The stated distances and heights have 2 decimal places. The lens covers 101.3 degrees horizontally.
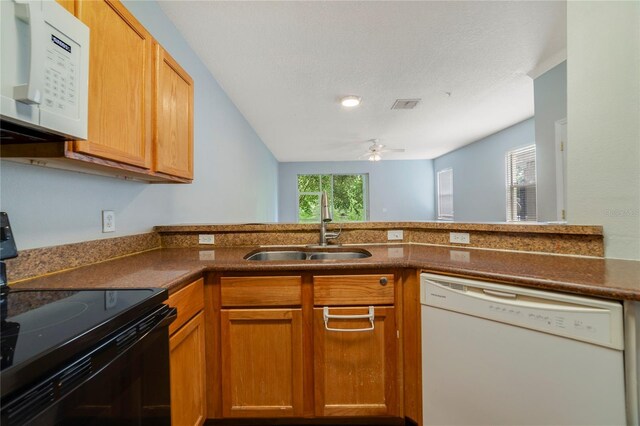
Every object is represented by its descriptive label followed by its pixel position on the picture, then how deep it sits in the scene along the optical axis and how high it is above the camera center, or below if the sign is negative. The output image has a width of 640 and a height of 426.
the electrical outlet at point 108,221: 1.34 -0.02
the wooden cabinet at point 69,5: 0.84 +0.69
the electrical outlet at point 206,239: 1.88 -0.16
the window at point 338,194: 7.70 +0.63
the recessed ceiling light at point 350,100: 3.09 +1.37
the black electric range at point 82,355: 0.46 -0.29
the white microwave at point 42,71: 0.63 +0.39
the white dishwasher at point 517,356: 0.82 -0.52
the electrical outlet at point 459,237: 1.68 -0.15
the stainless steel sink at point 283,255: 1.78 -0.27
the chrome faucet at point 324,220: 1.78 -0.03
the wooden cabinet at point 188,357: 1.03 -0.61
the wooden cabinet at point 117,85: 0.92 +0.53
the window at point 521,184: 4.03 +0.48
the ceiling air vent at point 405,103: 3.28 +1.43
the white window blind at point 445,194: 6.84 +0.55
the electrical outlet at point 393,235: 1.90 -0.15
